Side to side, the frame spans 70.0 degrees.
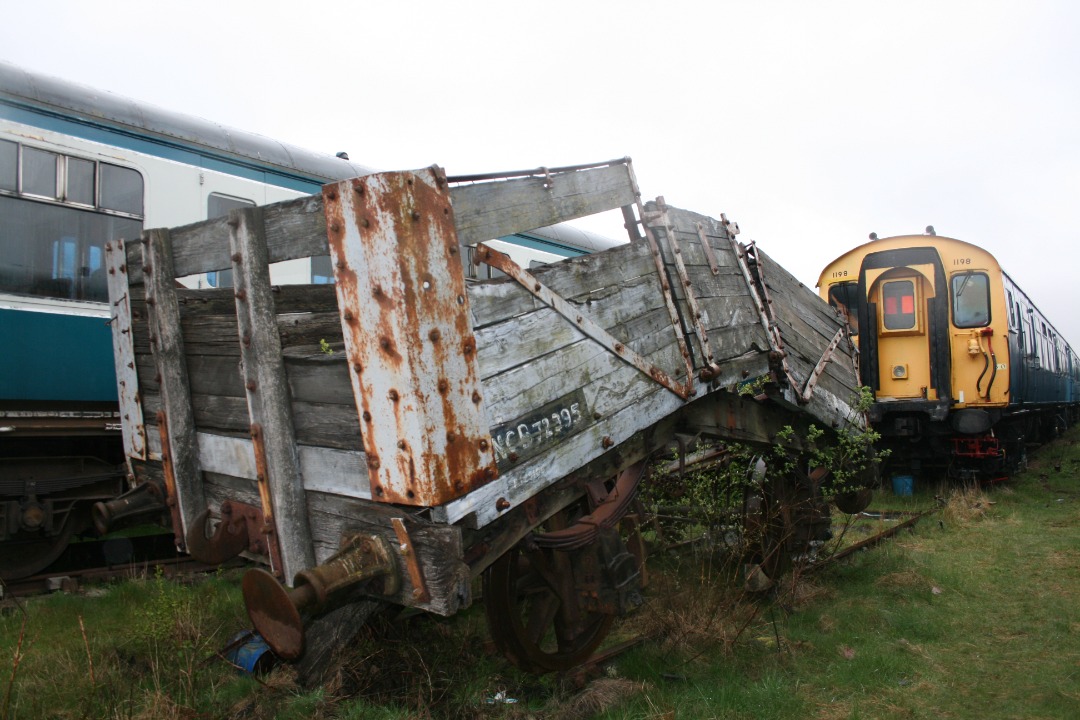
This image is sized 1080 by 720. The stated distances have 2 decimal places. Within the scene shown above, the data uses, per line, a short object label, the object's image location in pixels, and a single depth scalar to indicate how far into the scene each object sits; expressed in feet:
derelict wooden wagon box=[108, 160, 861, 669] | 7.98
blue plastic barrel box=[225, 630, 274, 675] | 12.35
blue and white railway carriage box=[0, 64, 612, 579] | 17.87
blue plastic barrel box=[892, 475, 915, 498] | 35.65
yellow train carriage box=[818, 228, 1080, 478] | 33.96
